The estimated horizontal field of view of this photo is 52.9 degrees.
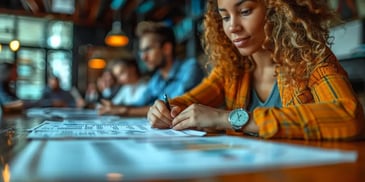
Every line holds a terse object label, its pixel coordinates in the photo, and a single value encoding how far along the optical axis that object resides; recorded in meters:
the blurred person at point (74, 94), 6.14
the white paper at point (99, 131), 0.72
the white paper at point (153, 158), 0.37
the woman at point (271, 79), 0.77
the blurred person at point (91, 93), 6.72
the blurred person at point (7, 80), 3.27
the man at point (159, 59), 2.63
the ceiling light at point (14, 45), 2.52
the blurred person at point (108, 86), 5.22
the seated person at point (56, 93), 5.90
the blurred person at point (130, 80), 4.01
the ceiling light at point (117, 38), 5.63
